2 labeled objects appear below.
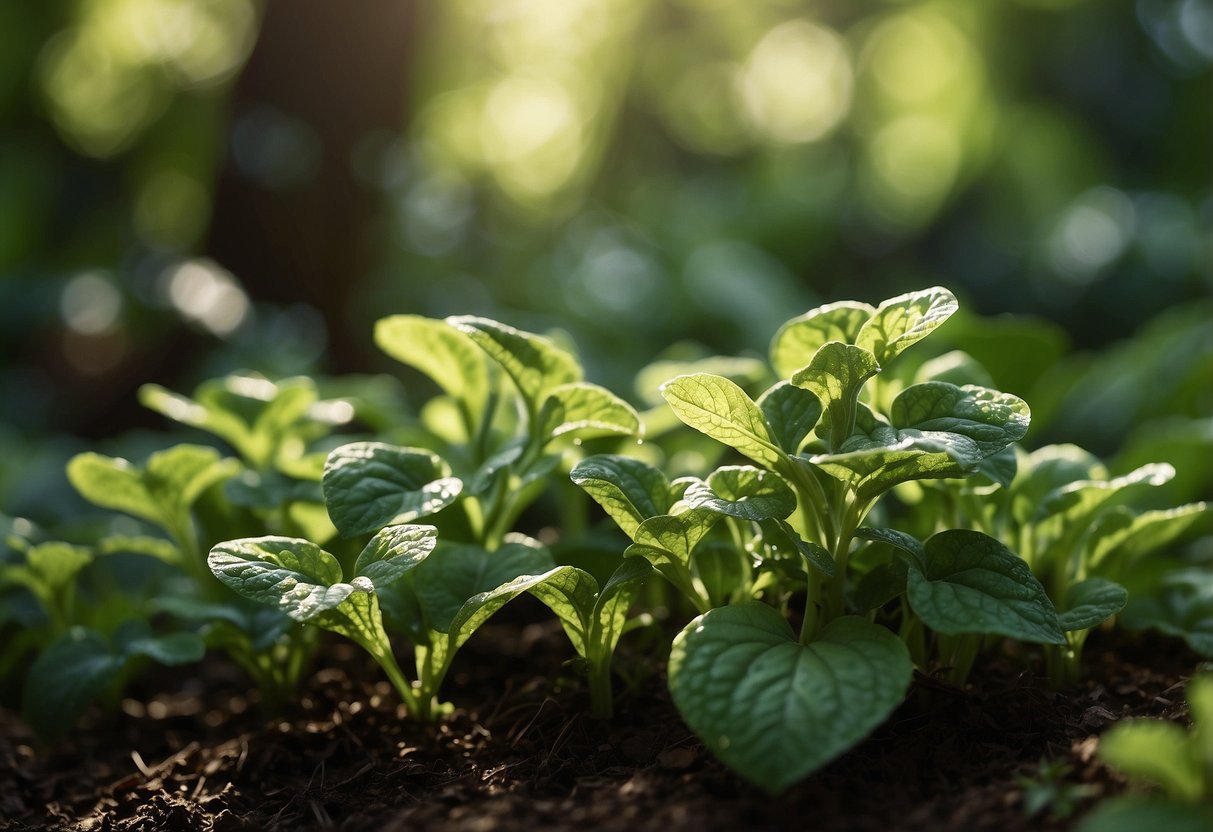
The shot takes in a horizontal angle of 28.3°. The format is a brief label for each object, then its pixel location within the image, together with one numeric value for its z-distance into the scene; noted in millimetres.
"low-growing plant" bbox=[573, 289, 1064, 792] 603
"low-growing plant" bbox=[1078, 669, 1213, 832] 569
